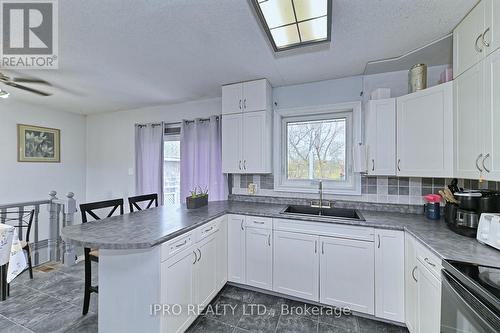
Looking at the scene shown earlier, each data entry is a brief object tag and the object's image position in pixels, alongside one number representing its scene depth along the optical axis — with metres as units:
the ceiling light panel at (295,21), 1.30
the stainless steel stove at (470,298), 0.80
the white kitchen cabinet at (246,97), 2.58
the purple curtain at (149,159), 3.67
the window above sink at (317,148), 2.53
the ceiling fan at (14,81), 2.08
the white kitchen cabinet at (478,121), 1.27
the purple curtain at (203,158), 3.19
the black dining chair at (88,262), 1.88
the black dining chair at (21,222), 2.49
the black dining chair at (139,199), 2.38
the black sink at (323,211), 2.37
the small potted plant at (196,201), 2.35
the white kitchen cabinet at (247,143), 2.59
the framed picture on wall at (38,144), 3.45
